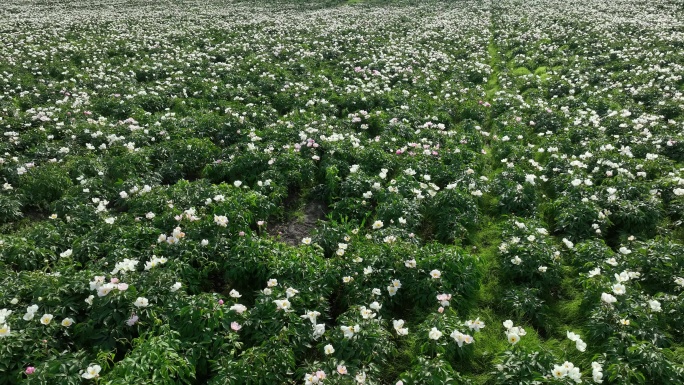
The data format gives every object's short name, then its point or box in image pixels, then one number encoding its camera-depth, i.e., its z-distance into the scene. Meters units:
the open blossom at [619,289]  5.29
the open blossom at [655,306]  5.12
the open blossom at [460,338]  4.88
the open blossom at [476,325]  5.03
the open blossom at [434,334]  4.79
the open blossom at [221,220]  6.44
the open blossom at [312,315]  5.10
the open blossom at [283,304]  5.13
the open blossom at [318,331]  4.97
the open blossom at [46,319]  4.74
